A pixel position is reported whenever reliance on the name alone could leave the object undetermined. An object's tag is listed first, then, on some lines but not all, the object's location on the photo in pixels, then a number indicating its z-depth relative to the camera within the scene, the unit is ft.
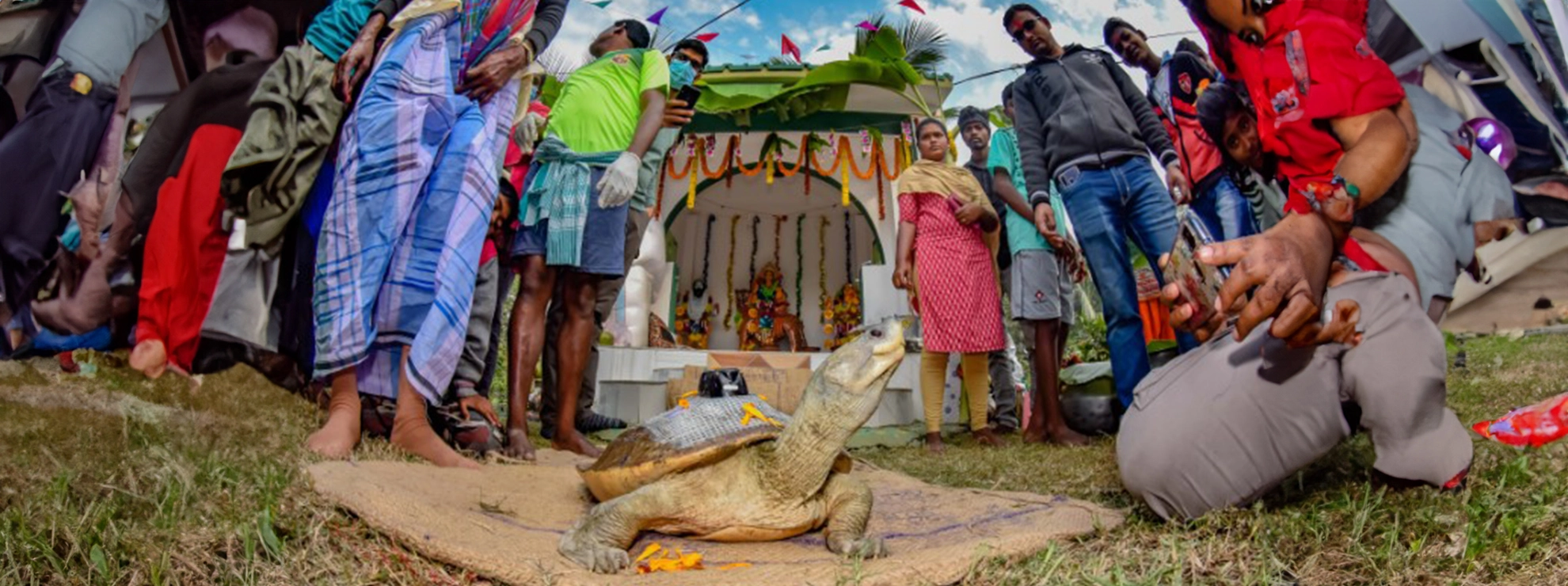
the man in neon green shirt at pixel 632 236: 11.50
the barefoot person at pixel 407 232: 7.80
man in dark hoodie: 10.69
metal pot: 12.20
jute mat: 4.62
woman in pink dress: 12.56
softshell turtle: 5.37
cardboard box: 15.78
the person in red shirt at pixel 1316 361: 4.39
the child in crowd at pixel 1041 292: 11.85
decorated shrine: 22.35
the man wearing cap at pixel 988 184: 14.80
